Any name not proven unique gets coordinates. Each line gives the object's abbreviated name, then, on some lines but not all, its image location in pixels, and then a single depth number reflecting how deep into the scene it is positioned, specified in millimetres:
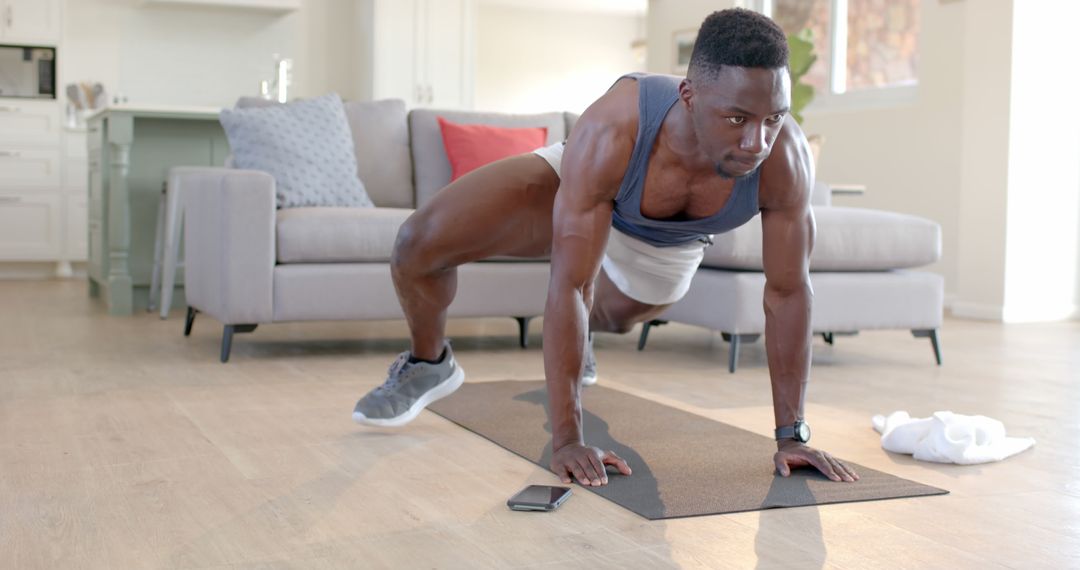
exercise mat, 1853
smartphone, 1763
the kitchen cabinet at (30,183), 7246
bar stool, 4523
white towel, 2189
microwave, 7344
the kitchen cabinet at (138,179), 4863
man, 1720
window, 6191
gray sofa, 3410
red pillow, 4180
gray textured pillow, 3832
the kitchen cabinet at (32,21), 7312
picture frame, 7730
